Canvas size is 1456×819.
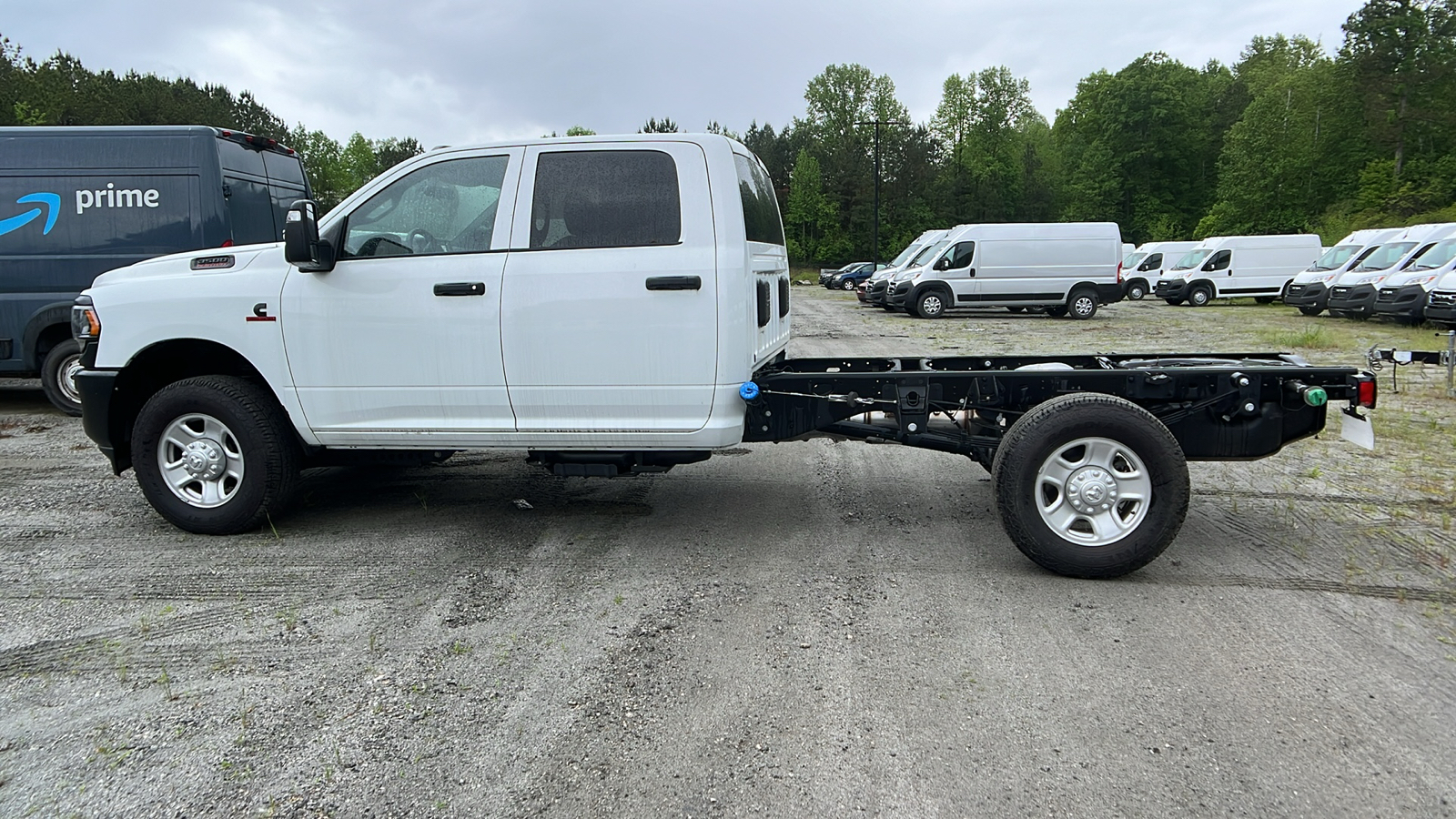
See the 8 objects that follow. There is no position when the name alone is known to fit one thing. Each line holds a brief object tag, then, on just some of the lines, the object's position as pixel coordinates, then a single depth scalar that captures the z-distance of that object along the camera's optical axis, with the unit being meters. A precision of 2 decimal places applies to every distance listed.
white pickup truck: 4.54
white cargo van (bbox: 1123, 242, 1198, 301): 35.66
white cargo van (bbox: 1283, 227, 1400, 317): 23.12
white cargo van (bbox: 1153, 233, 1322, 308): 29.36
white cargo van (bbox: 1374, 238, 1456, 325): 18.67
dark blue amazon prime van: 8.51
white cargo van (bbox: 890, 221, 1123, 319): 24.00
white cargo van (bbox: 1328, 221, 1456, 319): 20.62
